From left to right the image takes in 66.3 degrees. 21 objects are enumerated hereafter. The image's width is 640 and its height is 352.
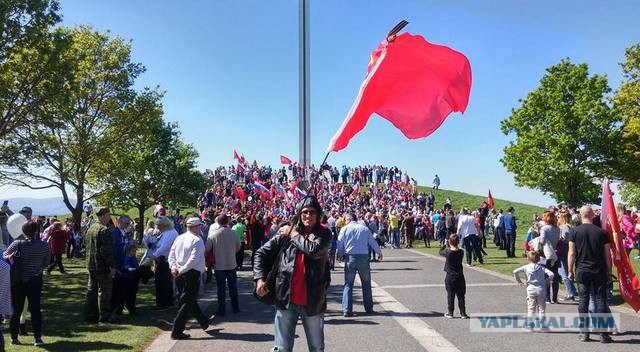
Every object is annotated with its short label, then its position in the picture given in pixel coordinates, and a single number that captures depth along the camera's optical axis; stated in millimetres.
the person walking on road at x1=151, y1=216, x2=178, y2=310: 9266
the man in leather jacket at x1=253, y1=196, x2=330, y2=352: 4195
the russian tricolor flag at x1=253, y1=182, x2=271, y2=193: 30844
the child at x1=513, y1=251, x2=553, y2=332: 7324
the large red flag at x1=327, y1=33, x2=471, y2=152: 4893
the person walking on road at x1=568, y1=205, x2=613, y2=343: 6605
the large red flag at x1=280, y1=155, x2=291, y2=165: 22984
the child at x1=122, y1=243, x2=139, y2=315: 9016
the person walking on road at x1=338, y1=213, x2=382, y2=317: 8906
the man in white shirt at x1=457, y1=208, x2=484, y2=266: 15875
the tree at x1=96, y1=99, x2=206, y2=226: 28170
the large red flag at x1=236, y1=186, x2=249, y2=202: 31391
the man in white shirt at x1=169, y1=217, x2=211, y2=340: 7168
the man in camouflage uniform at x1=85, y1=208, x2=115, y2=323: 8016
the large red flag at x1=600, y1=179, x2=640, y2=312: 7312
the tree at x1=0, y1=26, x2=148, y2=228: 24594
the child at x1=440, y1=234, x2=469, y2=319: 8258
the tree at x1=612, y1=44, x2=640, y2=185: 30109
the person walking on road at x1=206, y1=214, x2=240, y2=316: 9172
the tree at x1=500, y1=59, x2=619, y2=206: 35906
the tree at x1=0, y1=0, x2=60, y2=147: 16062
